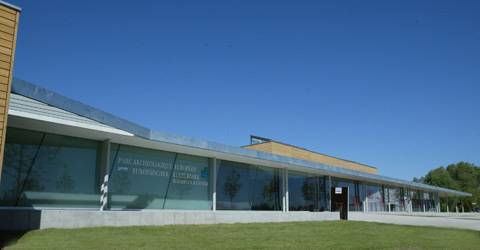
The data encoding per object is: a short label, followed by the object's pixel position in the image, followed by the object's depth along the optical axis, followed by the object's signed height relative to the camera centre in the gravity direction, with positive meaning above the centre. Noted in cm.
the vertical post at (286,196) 2532 +69
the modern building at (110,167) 1241 +158
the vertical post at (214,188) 2039 +88
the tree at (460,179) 7756 +724
